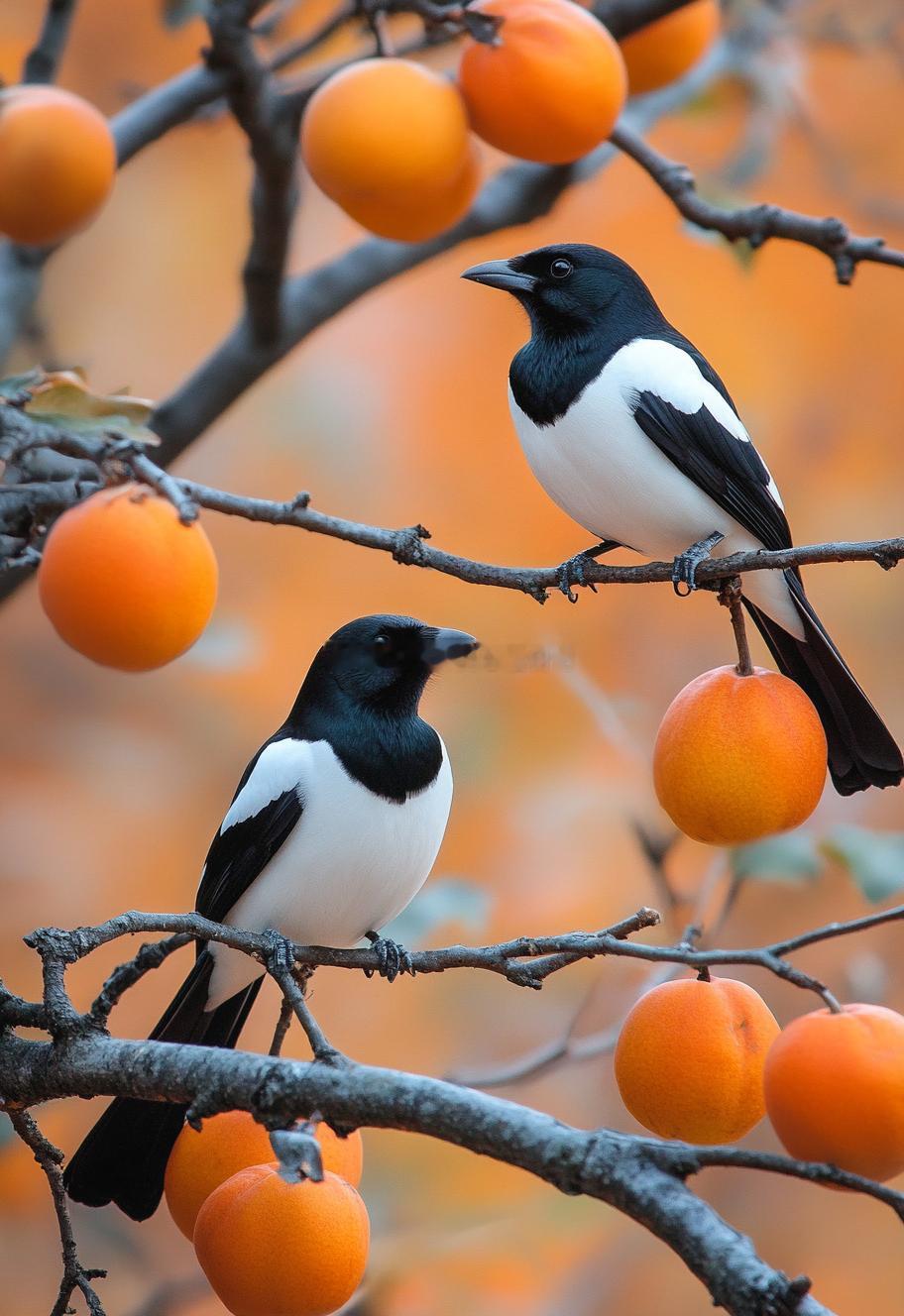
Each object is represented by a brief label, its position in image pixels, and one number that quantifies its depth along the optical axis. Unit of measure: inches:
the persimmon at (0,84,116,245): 296.5
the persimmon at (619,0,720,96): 306.5
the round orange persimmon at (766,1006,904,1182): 287.0
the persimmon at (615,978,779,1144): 290.4
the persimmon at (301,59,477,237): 296.7
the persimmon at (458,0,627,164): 297.1
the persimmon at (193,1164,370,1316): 290.0
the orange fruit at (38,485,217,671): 290.3
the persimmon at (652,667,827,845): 292.2
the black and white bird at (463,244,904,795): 298.9
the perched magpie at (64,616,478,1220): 301.3
